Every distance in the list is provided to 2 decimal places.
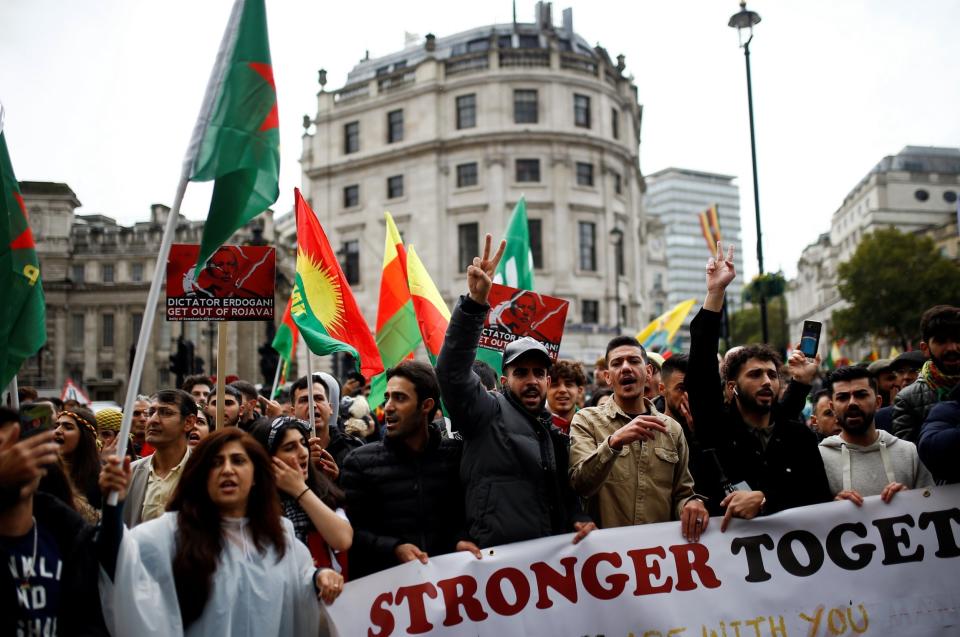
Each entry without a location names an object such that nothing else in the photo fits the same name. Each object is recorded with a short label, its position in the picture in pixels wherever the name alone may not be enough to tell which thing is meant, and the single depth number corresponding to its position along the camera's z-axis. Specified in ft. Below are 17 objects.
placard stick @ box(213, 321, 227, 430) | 16.05
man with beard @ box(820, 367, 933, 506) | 15.33
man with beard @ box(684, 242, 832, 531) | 14.66
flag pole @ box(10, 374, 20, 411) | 13.07
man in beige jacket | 14.10
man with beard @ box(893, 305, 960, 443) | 15.62
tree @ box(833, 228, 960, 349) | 152.56
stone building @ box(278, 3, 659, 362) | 138.92
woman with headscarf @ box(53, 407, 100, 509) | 16.26
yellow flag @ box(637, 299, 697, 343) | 55.83
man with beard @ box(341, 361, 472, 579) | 13.67
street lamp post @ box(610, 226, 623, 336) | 119.32
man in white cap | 13.46
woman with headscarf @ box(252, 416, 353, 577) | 12.69
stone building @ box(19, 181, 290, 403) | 204.03
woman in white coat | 10.40
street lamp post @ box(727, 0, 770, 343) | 51.62
